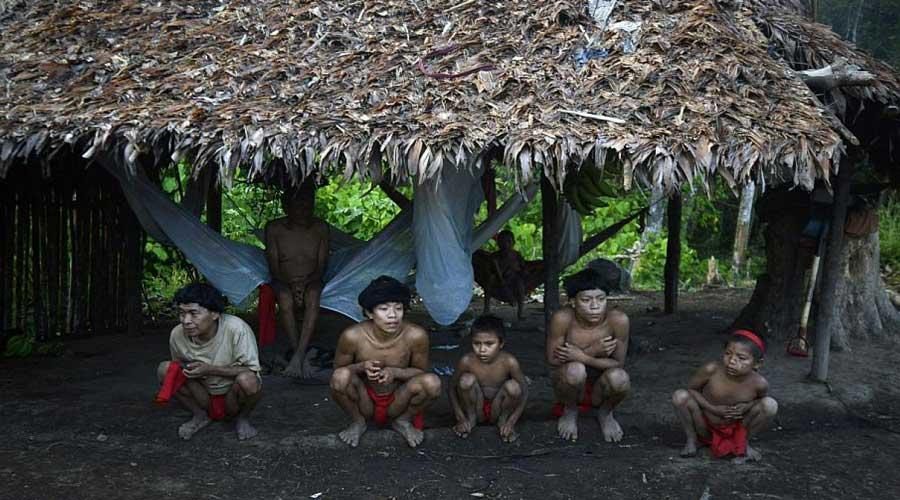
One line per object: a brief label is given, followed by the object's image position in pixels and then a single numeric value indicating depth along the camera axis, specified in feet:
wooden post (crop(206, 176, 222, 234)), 23.57
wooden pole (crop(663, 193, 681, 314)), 24.11
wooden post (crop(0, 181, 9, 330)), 20.43
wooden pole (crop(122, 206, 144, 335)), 21.99
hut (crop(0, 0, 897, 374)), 13.56
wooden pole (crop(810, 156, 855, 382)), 16.42
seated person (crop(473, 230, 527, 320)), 23.65
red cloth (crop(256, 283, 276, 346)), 18.58
